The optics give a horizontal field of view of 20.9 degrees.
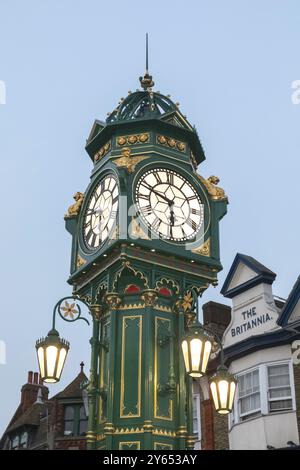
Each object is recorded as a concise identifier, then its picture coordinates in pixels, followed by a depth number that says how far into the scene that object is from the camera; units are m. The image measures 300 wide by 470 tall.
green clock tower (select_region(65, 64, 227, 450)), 11.56
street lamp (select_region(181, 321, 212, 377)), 9.80
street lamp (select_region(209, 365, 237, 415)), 10.66
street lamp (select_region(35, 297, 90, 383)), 10.61
